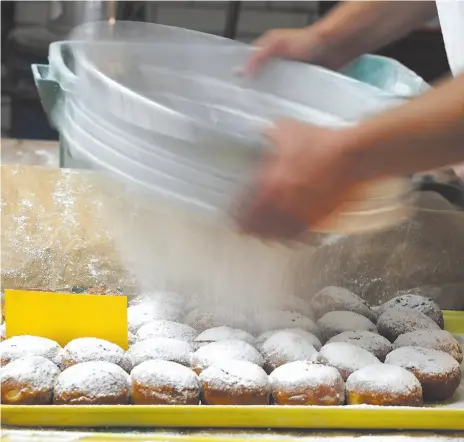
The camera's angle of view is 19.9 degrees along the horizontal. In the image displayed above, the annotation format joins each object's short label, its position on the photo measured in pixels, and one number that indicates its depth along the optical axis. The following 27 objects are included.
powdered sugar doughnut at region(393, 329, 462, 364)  1.69
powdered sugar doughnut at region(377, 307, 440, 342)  1.76
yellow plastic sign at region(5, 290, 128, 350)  1.61
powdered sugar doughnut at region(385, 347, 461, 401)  1.61
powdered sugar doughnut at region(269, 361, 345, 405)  1.54
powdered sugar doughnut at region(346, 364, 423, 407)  1.55
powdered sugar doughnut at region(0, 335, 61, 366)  1.58
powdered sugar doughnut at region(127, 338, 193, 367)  1.61
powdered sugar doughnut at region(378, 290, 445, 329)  1.83
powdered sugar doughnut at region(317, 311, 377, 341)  1.74
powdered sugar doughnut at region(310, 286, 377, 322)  1.83
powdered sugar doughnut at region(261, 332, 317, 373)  1.64
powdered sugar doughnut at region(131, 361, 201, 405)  1.53
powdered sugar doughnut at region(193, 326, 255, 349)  1.68
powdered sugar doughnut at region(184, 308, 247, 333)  1.74
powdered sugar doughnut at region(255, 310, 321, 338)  1.75
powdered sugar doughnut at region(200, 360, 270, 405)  1.54
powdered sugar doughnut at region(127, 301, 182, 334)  1.74
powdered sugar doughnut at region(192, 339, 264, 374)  1.61
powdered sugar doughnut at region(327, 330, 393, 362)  1.68
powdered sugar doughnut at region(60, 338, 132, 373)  1.58
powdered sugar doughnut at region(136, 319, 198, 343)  1.69
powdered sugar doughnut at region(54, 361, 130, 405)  1.51
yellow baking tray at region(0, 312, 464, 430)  1.47
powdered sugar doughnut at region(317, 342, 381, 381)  1.62
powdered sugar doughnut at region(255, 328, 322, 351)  1.70
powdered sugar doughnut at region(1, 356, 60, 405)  1.51
